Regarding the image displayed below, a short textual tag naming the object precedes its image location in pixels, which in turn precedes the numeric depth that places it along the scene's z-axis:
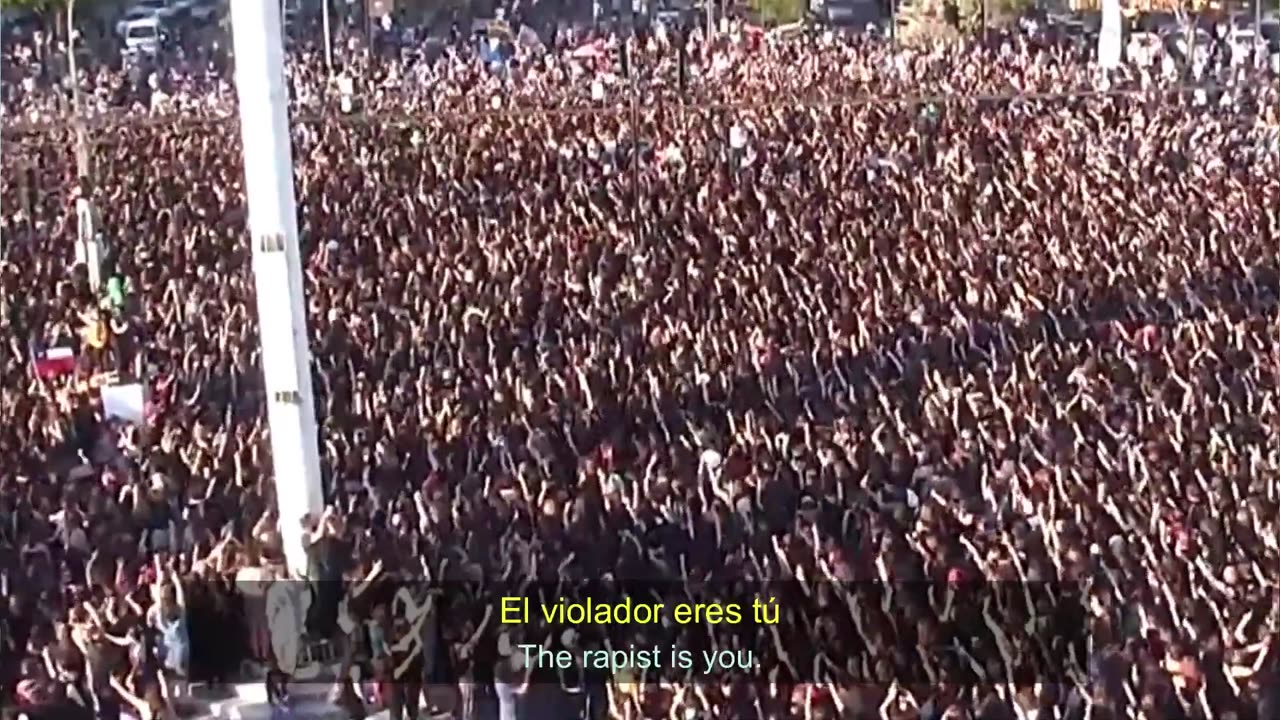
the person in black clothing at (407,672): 12.54
